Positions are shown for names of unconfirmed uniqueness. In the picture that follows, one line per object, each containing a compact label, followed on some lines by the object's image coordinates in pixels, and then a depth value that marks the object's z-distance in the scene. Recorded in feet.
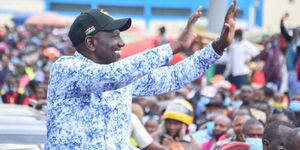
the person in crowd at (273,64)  92.51
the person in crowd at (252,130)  40.61
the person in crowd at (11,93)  70.16
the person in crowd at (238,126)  43.98
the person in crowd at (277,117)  45.50
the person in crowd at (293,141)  22.28
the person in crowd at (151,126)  54.58
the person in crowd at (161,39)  104.00
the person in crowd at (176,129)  44.39
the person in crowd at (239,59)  85.76
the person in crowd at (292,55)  70.62
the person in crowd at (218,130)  52.19
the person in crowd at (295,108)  51.76
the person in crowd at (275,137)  27.53
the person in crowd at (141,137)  37.47
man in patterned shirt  21.32
